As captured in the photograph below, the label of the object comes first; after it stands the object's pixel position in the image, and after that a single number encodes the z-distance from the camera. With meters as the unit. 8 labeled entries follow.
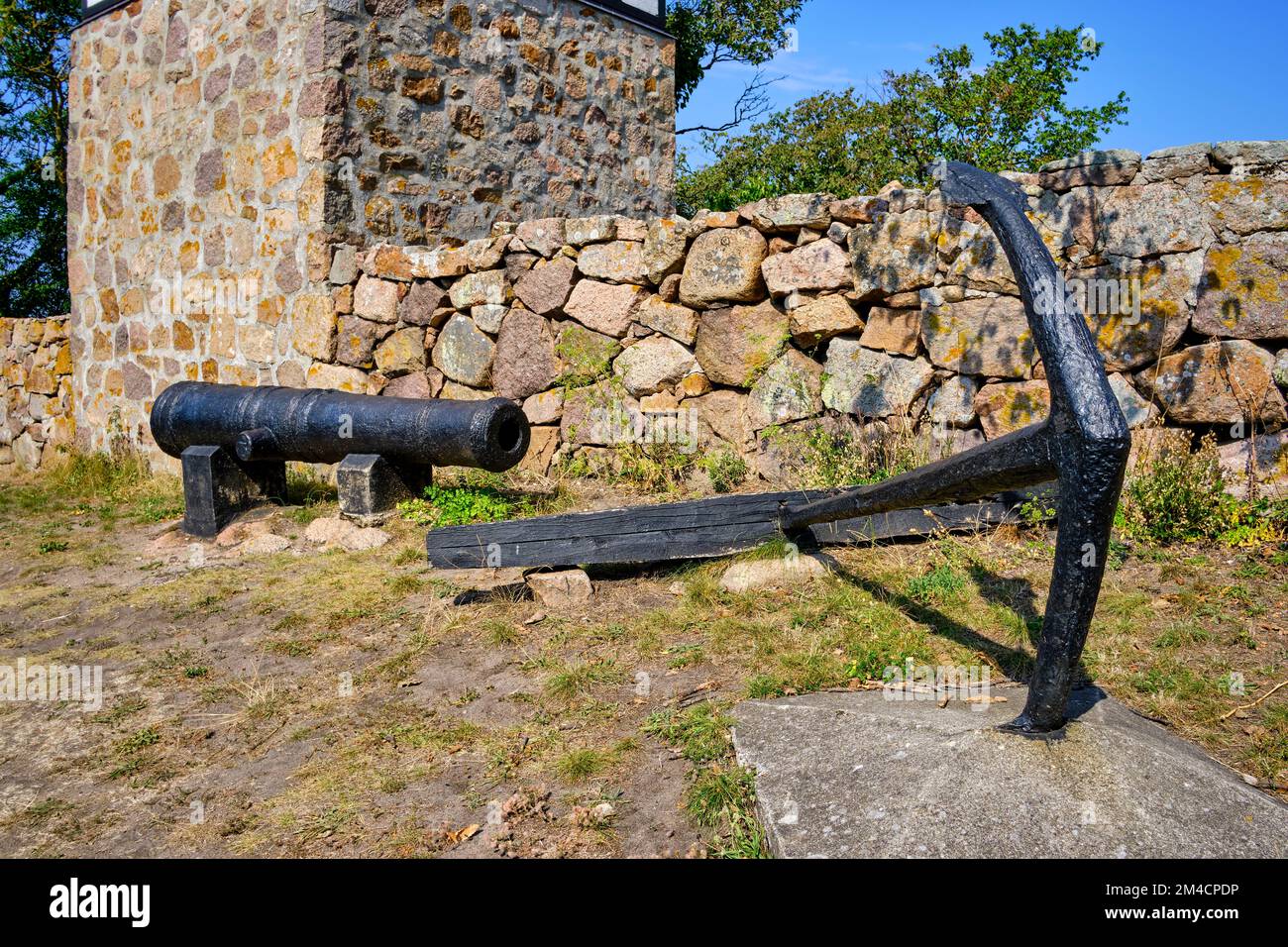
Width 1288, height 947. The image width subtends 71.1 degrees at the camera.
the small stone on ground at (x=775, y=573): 4.19
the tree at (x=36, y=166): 11.64
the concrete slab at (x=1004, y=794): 2.09
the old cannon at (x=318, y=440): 5.27
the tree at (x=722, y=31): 13.60
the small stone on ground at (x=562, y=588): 4.32
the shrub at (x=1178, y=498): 4.40
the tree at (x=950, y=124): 10.29
